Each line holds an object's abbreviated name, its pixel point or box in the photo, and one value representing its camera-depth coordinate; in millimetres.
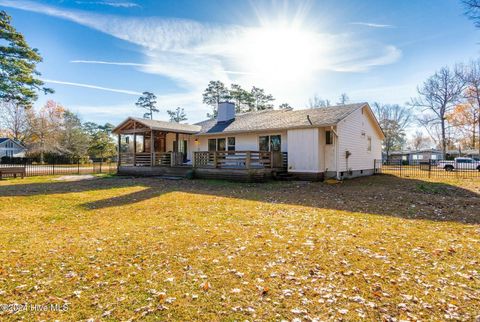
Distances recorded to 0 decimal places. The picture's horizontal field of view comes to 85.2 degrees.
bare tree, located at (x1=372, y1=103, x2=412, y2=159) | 54812
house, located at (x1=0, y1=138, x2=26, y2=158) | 48094
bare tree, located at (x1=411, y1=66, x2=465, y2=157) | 37875
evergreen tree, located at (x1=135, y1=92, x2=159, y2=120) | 53875
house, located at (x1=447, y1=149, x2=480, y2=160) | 49078
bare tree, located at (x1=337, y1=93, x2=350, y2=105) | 50969
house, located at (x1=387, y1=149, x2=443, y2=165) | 54250
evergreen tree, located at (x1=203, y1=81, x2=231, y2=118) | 46531
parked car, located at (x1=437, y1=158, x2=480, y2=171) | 26766
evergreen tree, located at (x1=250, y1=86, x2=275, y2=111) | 46875
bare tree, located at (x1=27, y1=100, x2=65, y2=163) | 41188
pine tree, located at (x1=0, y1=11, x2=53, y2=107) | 20844
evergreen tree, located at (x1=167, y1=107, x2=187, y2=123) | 54250
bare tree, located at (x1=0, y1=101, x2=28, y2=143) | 42344
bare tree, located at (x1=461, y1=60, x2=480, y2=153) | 33875
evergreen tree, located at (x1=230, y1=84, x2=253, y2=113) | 45188
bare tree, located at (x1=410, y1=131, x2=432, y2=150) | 74500
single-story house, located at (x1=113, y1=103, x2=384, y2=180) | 15000
